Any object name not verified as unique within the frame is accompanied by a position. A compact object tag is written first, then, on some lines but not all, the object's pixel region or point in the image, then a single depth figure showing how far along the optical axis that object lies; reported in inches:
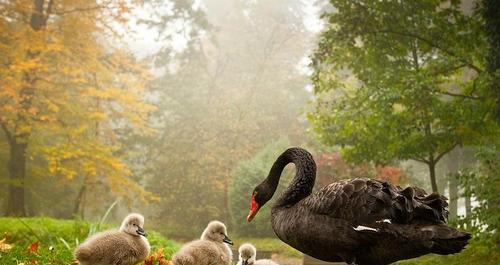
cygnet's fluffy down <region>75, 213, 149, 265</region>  159.3
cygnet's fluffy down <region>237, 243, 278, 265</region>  187.0
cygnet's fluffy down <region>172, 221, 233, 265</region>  171.6
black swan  119.2
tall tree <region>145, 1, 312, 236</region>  916.0
